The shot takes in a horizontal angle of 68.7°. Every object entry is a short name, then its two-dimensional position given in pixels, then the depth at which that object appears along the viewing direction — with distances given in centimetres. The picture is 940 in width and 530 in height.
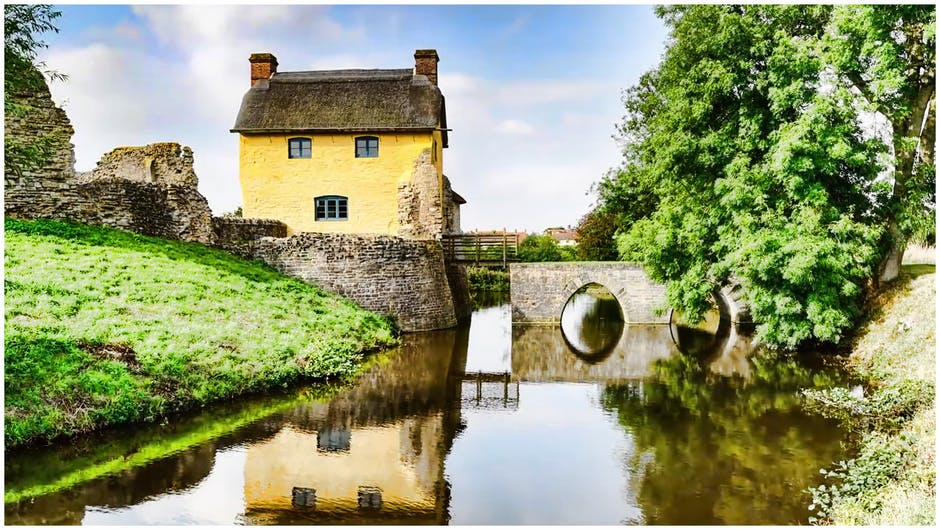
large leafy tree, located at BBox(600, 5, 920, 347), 1489
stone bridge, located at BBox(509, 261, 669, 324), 2219
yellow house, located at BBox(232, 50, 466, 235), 2381
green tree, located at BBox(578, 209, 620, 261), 2956
